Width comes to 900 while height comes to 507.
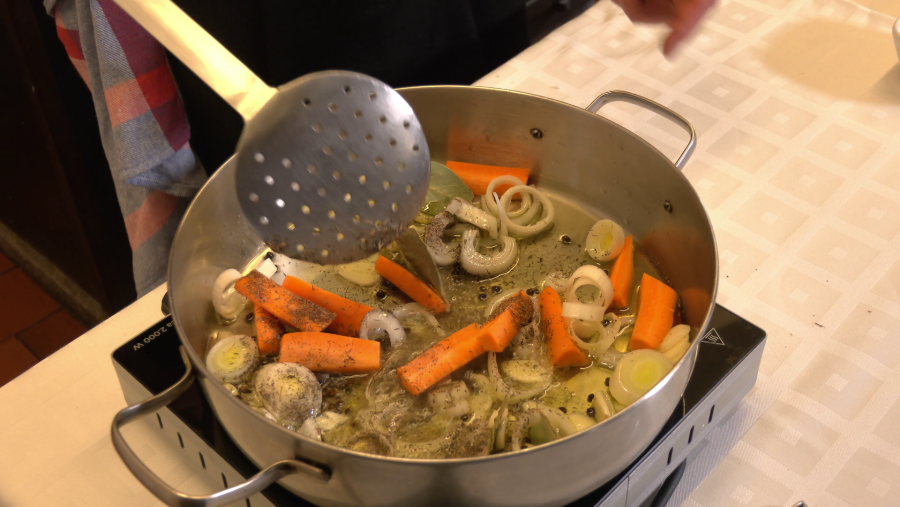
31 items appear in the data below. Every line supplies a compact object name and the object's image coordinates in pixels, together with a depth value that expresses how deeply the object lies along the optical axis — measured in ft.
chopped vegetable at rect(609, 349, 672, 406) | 2.27
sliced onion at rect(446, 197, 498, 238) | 2.98
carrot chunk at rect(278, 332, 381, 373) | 2.37
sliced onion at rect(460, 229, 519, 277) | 2.81
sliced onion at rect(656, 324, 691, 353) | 2.42
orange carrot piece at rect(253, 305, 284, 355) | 2.51
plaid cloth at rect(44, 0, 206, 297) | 3.18
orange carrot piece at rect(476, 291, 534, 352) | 2.38
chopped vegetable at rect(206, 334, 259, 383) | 2.37
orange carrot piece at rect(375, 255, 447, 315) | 2.65
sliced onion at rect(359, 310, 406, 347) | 2.51
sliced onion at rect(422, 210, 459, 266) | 2.83
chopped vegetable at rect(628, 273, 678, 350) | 2.48
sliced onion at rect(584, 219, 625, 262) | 2.85
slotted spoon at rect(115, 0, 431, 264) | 1.91
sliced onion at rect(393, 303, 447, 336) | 2.61
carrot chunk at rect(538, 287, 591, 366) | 2.40
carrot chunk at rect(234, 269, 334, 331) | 2.52
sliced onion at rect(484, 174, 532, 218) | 3.04
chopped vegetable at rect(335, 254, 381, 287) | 2.83
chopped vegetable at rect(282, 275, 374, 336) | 2.61
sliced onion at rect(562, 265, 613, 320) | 2.53
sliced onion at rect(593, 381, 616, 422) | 2.24
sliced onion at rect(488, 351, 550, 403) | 2.30
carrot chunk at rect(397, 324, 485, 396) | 2.32
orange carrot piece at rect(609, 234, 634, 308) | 2.69
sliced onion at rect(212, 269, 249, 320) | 2.67
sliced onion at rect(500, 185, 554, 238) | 2.99
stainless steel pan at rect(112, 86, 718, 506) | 1.61
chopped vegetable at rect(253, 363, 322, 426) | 2.18
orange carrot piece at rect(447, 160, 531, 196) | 3.21
